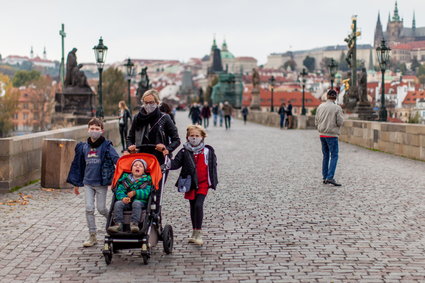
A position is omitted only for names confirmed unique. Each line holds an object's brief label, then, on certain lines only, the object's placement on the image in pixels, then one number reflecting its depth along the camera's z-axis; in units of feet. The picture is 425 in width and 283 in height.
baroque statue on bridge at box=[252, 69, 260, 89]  213.25
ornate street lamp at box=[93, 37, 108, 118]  77.89
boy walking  21.93
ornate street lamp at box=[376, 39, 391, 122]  76.74
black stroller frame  19.39
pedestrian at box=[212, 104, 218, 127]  131.75
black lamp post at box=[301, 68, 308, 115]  145.95
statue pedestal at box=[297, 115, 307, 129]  132.87
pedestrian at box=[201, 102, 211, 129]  119.55
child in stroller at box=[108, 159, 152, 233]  19.52
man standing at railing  38.32
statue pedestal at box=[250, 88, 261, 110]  216.13
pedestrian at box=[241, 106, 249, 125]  164.01
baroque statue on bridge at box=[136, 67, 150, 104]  151.53
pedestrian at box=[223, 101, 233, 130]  117.64
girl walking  21.95
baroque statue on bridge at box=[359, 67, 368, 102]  104.01
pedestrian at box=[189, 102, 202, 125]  108.88
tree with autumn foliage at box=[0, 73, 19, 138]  270.26
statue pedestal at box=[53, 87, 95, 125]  93.30
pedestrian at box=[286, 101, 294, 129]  131.85
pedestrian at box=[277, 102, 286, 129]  130.41
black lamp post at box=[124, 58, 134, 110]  111.69
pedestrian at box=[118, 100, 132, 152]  63.98
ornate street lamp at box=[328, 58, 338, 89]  123.24
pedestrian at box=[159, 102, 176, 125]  33.05
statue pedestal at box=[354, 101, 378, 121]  101.96
